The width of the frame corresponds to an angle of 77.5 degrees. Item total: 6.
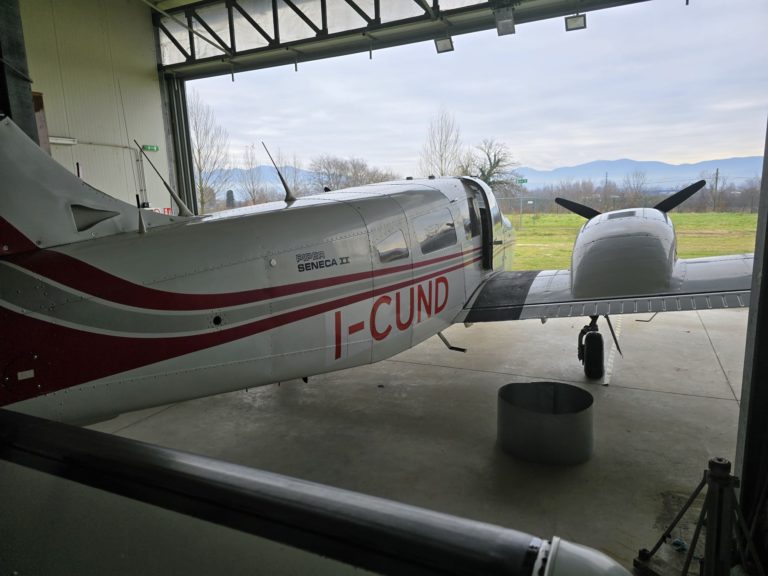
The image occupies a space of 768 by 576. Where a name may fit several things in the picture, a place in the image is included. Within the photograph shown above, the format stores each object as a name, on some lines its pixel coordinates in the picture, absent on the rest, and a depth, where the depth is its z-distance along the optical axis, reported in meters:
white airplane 3.06
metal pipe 0.74
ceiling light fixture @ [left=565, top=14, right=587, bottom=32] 8.52
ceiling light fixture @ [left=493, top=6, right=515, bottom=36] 8.62
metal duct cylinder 4.56
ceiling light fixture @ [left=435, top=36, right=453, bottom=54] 9.77
